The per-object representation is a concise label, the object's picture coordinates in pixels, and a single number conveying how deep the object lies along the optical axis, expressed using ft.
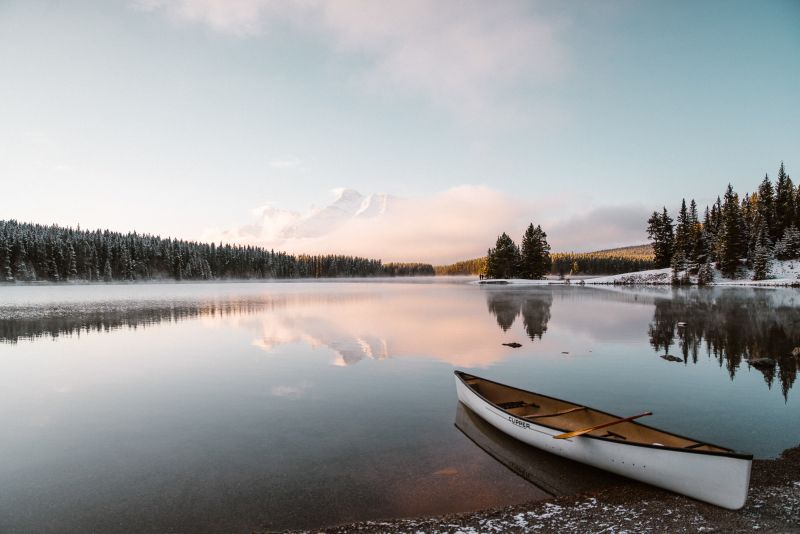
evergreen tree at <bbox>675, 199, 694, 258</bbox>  363.35
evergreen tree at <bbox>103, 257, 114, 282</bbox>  494.59
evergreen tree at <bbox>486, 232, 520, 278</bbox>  434.71
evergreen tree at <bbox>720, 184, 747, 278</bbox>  318.04
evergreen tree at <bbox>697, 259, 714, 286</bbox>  333.21
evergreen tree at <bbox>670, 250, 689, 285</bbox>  347.15
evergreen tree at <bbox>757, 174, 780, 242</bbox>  345.10
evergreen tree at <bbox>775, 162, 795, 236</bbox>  340.18
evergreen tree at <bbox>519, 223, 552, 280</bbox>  414.62
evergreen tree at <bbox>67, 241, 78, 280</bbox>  469.16
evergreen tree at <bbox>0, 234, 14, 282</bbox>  428.15
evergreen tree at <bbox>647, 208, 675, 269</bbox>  394.73
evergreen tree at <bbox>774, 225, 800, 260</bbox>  313.73
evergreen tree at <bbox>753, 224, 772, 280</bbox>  311.68
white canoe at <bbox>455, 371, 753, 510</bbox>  28.71
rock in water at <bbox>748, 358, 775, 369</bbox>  72.08
